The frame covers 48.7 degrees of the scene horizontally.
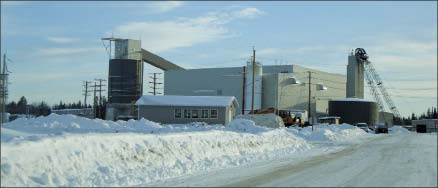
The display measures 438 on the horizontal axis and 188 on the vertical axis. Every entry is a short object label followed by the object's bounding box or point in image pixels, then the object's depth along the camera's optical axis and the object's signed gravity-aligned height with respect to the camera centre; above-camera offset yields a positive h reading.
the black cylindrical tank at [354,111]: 86.31 -1.36
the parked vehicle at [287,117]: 60.28 -1.90
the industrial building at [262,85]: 87.19 +3.24
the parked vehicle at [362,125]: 71.10 -3.25
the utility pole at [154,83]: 87.38 +3.03
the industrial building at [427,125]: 71.08 -3.35
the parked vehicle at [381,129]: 66.70 -3.49
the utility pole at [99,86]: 91.83 +2.24
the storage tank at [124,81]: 92.88 +3.50
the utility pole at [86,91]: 96.62 +1.49
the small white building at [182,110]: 56.97 -1.13
